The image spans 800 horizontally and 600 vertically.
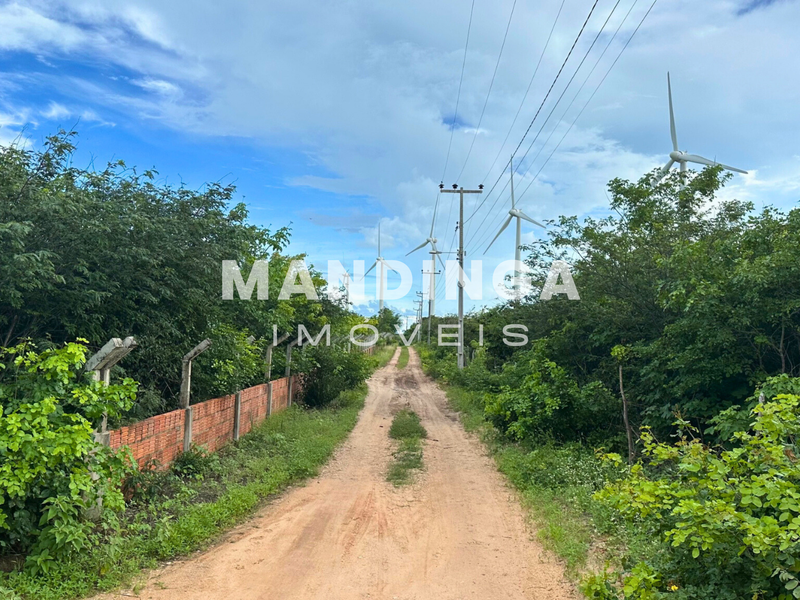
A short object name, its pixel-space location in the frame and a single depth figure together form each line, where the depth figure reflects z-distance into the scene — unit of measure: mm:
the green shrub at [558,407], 10125
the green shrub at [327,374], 16281
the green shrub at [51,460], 4488
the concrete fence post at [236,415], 10414
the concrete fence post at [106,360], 5664
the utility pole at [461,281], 24047
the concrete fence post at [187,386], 8078
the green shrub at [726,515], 3205
